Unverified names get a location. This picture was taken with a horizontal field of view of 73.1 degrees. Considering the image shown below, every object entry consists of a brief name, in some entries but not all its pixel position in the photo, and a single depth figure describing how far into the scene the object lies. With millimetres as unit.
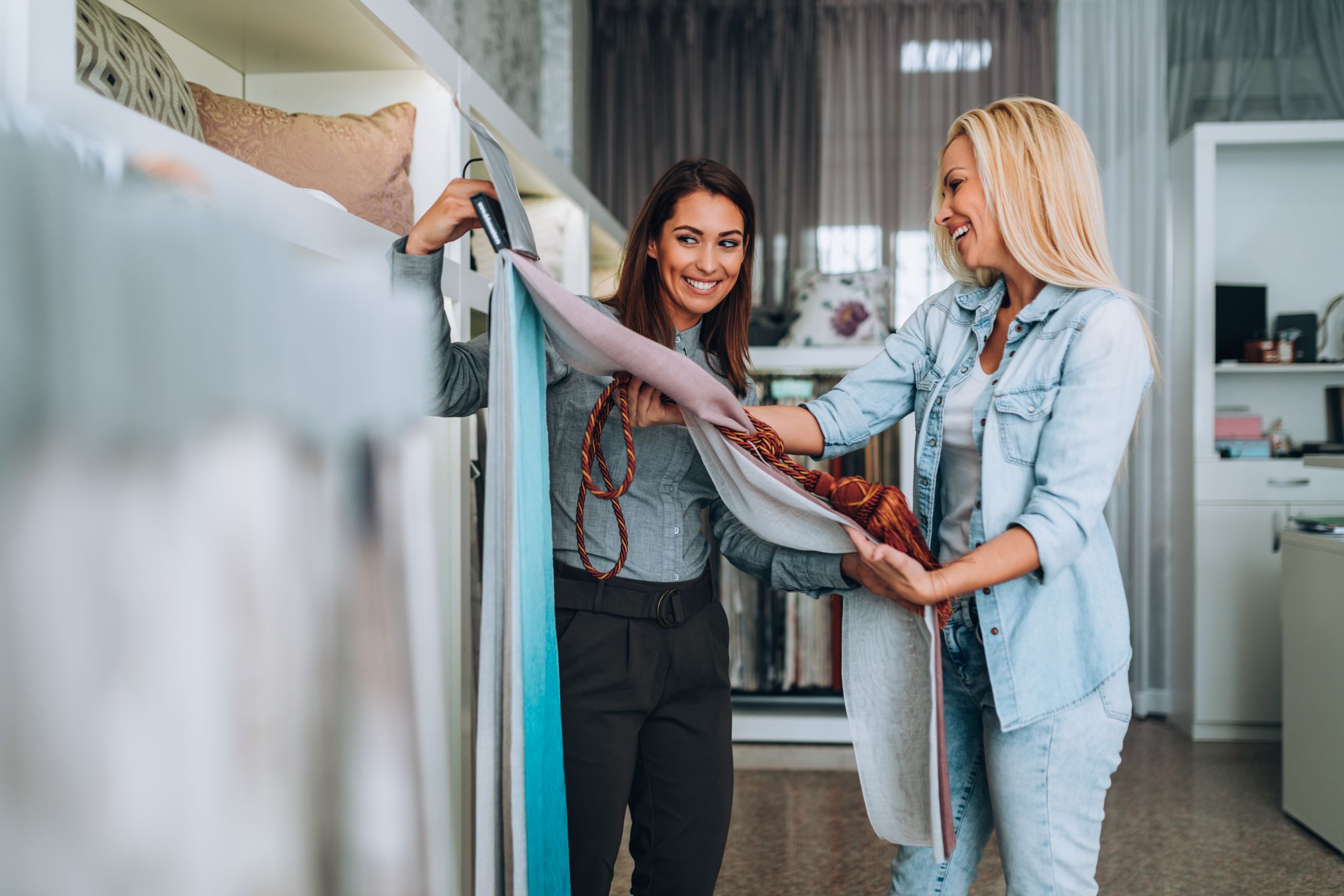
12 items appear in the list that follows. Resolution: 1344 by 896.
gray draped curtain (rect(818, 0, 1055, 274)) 4184
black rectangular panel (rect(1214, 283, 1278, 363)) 3674
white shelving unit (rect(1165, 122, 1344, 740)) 3529
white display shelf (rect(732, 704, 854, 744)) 3365
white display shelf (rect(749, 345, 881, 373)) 3291
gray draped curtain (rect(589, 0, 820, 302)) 4281
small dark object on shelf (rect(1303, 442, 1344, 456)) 3568
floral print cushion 3395
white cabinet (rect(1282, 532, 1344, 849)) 2449
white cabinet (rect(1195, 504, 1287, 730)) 3521
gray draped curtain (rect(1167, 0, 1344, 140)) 3957
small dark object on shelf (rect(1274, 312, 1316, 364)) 3670
